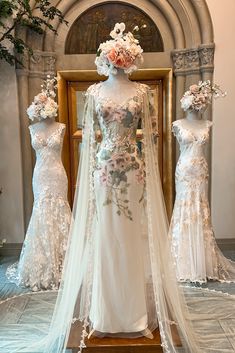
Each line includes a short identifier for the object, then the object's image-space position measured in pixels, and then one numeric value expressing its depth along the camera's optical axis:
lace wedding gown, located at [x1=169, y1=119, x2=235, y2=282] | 3.49
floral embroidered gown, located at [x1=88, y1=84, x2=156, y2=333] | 2.17
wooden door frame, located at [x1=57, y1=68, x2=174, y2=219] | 4.40
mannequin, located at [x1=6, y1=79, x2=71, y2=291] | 3.45
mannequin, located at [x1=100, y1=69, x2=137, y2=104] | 2.20
